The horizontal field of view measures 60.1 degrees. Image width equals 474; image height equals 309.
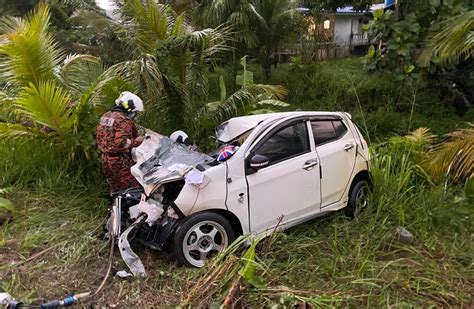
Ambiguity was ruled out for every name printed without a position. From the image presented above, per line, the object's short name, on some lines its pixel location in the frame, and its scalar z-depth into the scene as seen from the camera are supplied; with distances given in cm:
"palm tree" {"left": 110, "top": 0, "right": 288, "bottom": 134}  640
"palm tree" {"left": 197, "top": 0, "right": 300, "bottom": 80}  1220
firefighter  539
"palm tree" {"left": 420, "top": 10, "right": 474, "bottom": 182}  501
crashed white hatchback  424
